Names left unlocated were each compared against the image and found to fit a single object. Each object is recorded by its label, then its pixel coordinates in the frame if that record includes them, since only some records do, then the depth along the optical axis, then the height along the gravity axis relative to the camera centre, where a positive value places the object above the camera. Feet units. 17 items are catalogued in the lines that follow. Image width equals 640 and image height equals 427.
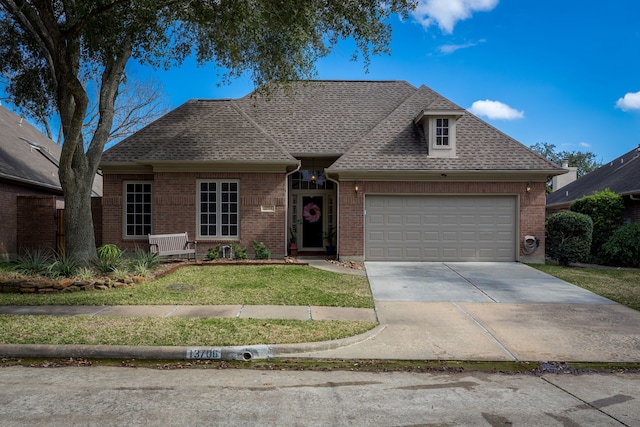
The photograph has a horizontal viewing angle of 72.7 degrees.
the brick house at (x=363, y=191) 48.24 +2.56
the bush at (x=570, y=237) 47.37 -2.37
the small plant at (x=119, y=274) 33.44 -4.84
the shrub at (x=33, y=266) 33.22 -4.24
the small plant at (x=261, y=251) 47.37 -4.13
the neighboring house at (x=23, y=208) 49.96 +0.44
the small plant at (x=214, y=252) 46.68 -4.29
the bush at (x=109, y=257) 35.78 -4.09
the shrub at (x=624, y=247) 50.01 -3.62
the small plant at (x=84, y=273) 32.53 -4.67
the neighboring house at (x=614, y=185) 57.06 +5.13
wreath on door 55.83 +0.20
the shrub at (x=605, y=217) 55.77 -0.18
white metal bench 43.95 -3.36
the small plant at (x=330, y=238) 54.85 -3.06
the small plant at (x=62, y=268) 32.45 -4.33
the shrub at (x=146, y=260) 37.40 -4.24
